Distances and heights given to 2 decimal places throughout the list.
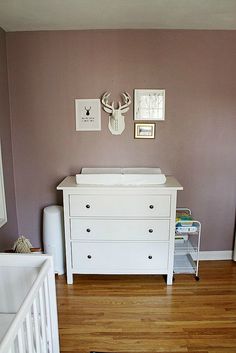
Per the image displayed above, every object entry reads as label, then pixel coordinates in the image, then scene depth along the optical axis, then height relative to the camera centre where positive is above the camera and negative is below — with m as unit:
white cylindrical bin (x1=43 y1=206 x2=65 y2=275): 2.46 -0.98
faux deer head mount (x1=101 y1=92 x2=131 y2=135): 2.52 +0.22
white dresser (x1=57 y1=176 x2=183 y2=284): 2.23 -0.84
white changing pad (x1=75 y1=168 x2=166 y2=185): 2.27 -0.40
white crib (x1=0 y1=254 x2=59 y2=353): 1.14 -0.84
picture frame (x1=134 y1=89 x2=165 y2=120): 2.53 +0.30
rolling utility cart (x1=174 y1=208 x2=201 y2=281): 2.45 -1.17
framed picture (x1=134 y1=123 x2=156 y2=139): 2.59 +0.04
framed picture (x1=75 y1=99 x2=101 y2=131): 2.54 +0.20
